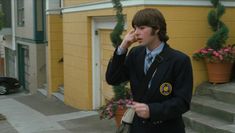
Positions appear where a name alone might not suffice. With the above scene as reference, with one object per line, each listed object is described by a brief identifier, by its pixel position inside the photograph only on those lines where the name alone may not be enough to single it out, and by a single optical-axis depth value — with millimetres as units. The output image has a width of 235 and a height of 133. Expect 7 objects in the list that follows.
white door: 10109
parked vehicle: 19328
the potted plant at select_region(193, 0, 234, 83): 7586
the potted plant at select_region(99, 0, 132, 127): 7066
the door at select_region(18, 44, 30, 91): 20047
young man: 2826
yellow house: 7797
